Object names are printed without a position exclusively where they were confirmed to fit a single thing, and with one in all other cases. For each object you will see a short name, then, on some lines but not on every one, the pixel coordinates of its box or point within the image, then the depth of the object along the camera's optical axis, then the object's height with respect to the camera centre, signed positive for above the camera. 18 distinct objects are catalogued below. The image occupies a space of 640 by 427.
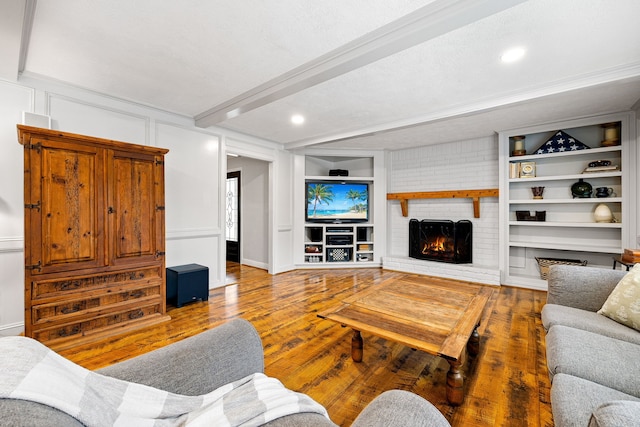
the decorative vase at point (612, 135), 3.54 +0.98
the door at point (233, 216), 6.20 -0.02
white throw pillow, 1.70 -0.56
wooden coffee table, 1.68 -0.74
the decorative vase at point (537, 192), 4.08 +0.30
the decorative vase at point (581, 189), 3.73 +0.31
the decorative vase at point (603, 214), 3.59 -0.02
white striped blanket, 0.57 -0.51
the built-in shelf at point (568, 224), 3.51 -0.16
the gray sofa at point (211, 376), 0.52 -0.52
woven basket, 3.82 -0.68
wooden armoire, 2.31 -0.18
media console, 5.51 -0.63
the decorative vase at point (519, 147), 4.19 +0.98
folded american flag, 3.80 +0.94
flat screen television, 5.54 +0.25
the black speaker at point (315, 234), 5.71 -0.39
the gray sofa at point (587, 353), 1.03 -0.70
